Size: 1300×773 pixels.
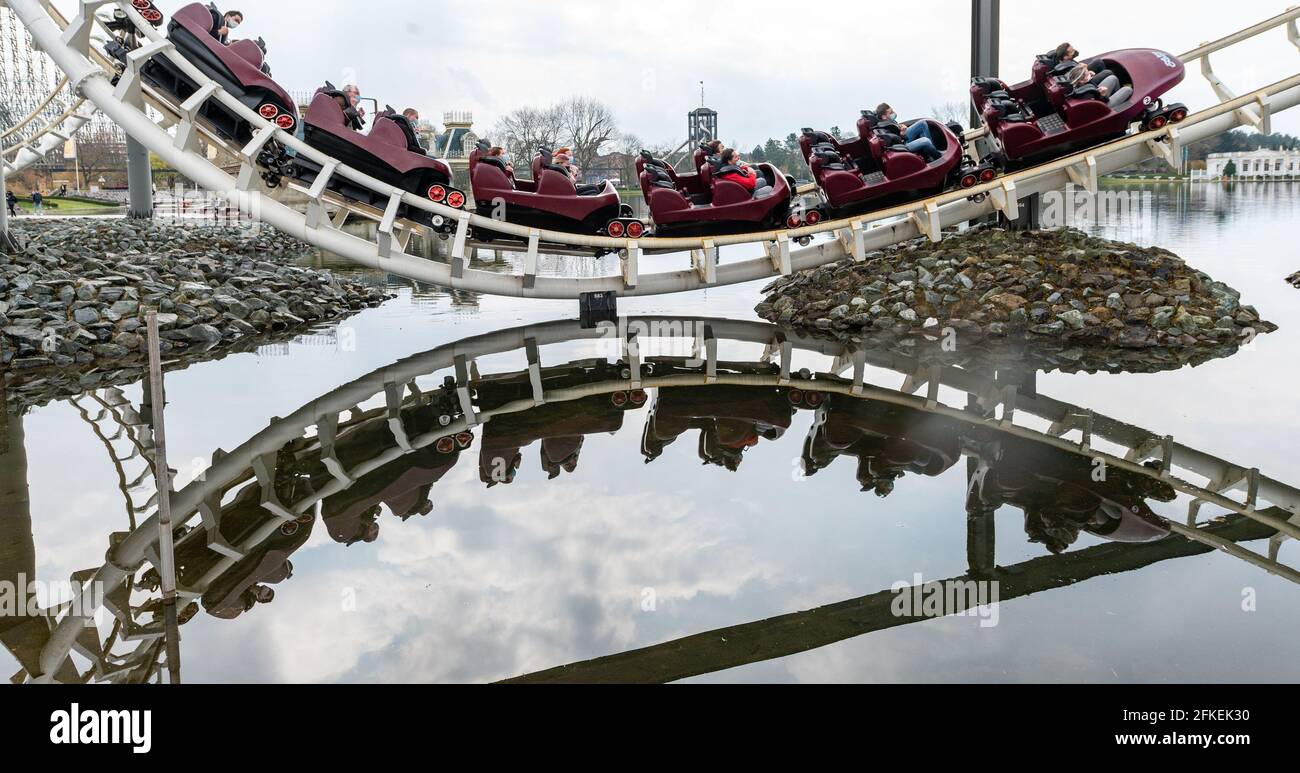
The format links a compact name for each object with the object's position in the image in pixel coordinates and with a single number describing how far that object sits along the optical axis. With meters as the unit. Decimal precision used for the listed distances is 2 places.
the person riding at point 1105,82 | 10.26
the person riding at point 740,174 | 10.65
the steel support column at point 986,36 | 12.34
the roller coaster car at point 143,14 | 9.01
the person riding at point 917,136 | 10.58
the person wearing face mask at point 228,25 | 9.33
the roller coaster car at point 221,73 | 9.02
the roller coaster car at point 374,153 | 9.48
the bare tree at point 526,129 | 49.44
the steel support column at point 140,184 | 22.14
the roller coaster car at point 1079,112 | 10.27
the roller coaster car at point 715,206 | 10.59
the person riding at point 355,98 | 9.78
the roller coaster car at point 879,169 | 10.44
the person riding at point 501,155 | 10.38
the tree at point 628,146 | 48.62
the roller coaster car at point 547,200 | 10.24
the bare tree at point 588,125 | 46.91
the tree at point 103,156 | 55.73
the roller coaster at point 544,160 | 8.99
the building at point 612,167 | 45.55
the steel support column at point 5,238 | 11.59
